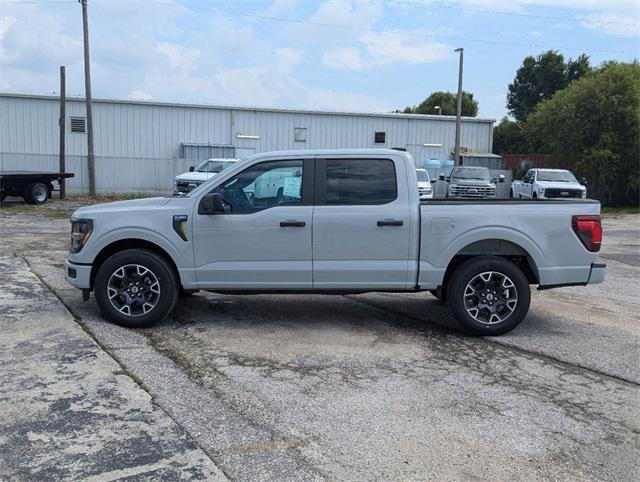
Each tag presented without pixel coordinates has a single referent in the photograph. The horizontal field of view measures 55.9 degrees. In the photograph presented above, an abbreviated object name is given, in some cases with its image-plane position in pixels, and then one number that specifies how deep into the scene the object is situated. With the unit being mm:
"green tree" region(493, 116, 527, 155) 55625
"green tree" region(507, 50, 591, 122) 64250
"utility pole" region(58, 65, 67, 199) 26750
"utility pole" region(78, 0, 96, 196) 25219
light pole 29584
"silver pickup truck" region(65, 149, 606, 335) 6133
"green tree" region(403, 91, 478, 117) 72250
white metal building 29875
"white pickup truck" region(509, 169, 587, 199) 24438
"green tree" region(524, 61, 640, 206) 29781
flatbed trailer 21672
